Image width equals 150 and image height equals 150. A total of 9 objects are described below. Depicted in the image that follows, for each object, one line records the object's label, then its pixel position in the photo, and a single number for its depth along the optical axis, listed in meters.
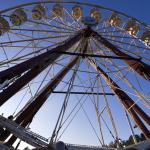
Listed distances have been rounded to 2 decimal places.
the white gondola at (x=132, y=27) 9.23
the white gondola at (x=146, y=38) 8.72
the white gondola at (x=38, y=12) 8.61
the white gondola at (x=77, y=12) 9.19
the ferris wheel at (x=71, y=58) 6.03
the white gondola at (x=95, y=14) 9.11
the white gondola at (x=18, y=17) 8.00
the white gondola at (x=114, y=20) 9.25
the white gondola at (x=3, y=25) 7.58
